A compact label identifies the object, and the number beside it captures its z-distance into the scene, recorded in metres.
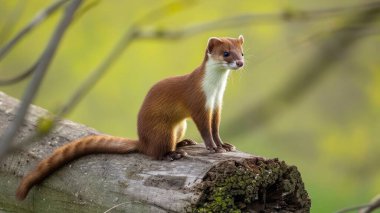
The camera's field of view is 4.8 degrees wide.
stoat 5.73
